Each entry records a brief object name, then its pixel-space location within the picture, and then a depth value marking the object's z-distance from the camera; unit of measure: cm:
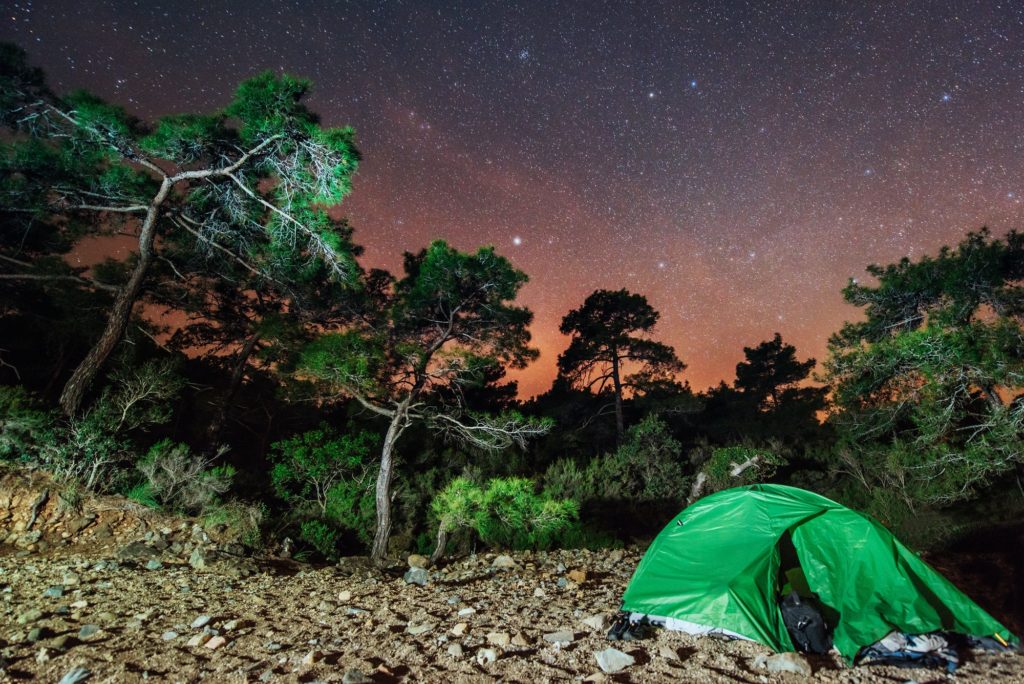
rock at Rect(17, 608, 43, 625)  388
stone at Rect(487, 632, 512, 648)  389
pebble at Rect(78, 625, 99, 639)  367
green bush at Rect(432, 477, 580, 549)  773
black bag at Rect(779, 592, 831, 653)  404
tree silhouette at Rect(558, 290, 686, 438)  1830
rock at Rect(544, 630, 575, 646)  399
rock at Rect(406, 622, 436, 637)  417
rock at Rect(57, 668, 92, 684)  296
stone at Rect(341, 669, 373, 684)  308
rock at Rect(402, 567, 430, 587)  645
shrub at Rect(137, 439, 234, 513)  739
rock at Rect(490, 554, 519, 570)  789
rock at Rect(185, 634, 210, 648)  362
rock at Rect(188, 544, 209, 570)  581
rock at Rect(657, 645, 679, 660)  376
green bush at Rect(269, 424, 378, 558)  1032
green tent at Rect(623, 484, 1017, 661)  420
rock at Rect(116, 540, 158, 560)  580
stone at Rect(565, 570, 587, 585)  680
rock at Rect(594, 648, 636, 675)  349
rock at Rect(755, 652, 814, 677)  361
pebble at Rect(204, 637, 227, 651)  361
